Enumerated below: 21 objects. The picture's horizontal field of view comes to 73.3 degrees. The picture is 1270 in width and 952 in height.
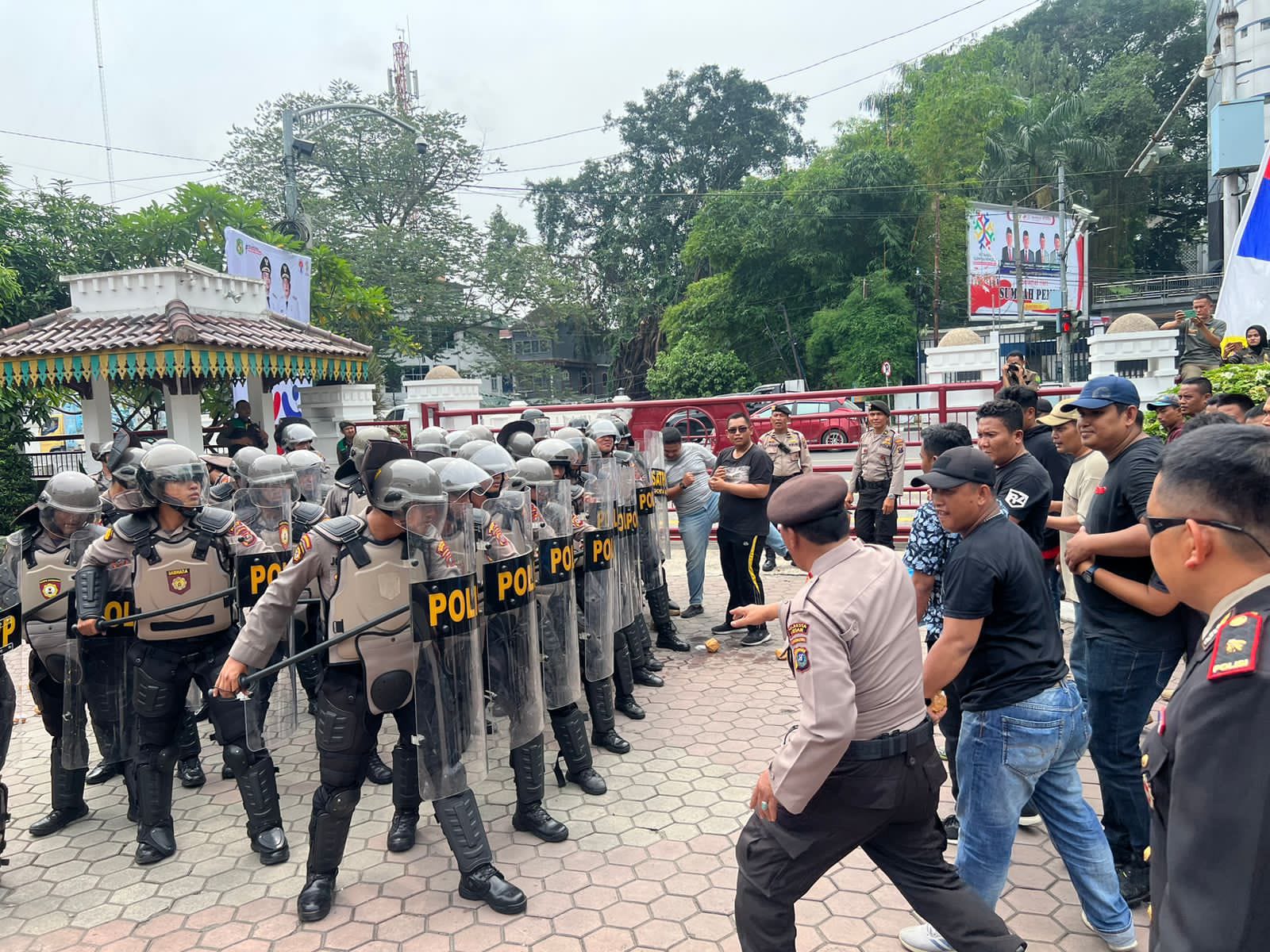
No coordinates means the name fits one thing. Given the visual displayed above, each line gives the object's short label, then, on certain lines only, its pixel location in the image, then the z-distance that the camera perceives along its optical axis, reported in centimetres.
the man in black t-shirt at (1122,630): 324
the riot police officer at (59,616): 451
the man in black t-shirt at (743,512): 710
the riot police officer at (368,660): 352
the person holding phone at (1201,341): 884
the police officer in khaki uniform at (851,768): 237
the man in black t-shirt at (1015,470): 380
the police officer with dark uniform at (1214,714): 133
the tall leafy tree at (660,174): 4434
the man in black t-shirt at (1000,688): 284
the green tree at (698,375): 3119
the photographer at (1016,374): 743
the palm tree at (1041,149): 3519
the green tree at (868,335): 2967
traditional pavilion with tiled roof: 1090
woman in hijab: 749
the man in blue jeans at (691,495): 782
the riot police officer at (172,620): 416
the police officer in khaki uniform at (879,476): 857
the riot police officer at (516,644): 397
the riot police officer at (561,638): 457
